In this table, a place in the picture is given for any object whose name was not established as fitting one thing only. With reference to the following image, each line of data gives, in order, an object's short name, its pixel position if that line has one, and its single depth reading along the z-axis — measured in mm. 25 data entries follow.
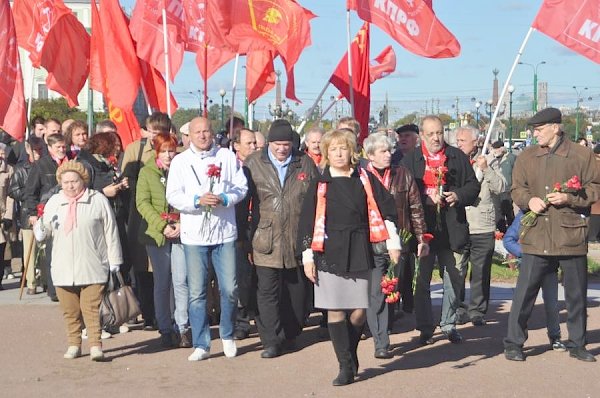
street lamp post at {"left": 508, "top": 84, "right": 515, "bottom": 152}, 53344
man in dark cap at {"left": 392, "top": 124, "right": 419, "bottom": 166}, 10427
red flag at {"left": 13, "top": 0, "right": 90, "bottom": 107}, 15047
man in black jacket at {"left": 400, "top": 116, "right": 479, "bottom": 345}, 9484
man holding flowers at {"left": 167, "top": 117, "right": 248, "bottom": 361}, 8664
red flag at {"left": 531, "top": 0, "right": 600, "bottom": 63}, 10828
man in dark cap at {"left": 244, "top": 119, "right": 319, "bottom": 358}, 9023
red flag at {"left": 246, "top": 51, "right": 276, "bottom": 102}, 14242
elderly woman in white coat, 8633
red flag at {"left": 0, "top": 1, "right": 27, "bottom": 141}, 13164
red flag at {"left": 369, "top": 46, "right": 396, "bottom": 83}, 16469
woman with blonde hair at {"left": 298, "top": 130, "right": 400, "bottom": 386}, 7703
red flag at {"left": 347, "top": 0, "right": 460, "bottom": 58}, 12289
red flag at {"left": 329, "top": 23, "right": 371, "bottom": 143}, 14570
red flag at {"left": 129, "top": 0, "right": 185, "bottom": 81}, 13680
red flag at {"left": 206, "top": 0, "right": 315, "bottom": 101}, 12422
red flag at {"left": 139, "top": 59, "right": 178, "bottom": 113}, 14461
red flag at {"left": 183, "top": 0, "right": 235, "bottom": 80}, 12938
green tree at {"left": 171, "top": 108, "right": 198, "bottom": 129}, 57469
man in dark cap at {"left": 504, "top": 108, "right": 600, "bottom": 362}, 8531
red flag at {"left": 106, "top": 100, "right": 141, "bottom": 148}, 14039
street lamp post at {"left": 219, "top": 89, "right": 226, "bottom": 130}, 48319
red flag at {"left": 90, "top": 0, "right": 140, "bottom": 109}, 13719
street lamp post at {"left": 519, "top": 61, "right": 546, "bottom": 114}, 59375
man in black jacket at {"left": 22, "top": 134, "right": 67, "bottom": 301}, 10867
